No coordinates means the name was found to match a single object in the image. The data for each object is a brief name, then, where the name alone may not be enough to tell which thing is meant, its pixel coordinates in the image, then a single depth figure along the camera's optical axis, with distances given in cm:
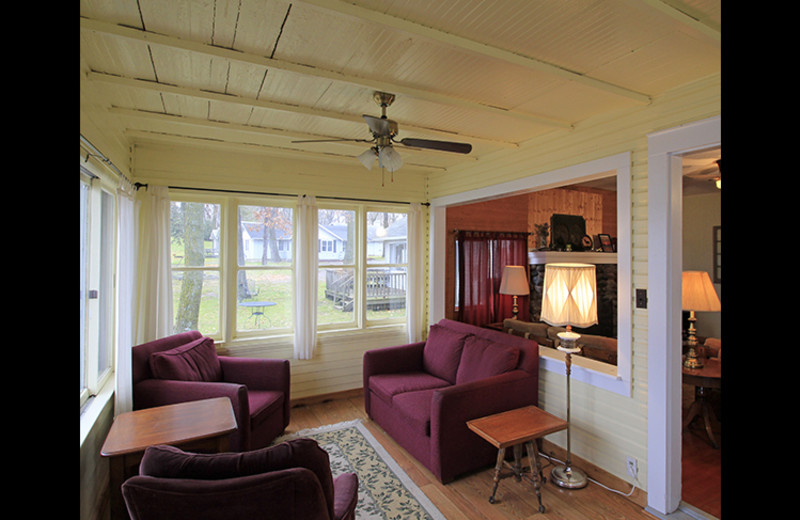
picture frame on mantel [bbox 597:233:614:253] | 596
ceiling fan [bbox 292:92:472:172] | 259
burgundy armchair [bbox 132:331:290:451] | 289
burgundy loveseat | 284
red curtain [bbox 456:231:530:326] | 516
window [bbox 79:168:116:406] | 263
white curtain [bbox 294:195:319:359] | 425
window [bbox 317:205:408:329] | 459
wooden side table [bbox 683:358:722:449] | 310
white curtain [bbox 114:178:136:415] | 274
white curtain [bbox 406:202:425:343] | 488
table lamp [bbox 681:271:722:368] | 330
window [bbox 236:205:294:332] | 419
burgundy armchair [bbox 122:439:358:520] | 135
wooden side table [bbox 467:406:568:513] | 256
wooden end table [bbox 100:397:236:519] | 212
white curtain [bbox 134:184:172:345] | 362
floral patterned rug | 255
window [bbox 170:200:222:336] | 393
